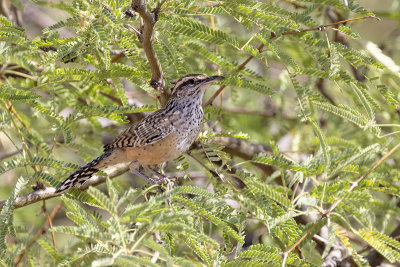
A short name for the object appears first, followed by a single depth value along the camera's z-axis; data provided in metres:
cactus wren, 7.98
